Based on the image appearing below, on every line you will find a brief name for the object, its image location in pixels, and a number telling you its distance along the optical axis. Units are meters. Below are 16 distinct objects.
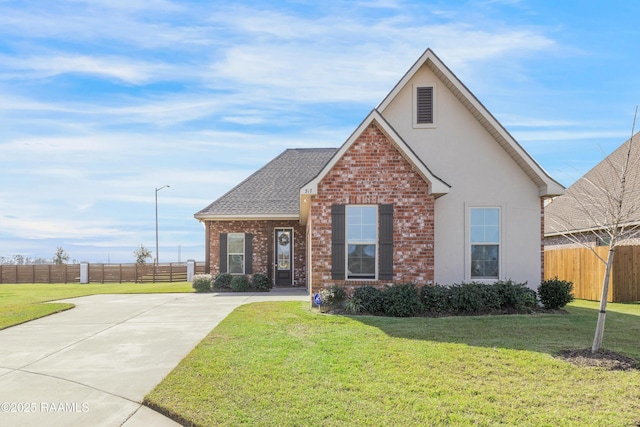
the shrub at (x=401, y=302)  11.57
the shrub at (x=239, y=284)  20.38
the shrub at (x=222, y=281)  20.94
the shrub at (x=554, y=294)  12.85
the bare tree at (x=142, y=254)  43.91
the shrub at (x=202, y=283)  20.59
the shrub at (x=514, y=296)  12.27
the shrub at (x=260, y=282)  20.47
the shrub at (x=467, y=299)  11.93
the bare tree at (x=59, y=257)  45.00
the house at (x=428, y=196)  12.54
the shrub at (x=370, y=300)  11.80
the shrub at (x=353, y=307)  11.81
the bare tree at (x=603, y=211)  7.80
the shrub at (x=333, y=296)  12.16
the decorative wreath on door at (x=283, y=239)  21.86
